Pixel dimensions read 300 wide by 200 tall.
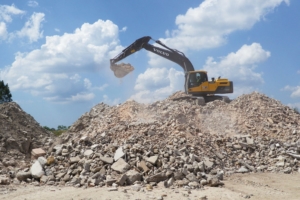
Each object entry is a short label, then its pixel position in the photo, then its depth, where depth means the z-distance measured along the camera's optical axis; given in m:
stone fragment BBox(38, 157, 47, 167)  10.39
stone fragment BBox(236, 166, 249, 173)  10.84
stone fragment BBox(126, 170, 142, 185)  8.91
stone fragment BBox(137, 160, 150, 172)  9.40
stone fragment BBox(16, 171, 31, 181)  9.88
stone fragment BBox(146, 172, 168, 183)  8.95
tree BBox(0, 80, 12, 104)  29.02
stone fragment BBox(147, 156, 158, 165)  9.61
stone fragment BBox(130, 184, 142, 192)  8.36
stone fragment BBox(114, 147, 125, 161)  9.90
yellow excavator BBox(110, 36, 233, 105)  17.12
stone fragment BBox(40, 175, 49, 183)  9.54
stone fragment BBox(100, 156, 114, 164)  9.80
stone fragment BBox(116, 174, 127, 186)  8.77
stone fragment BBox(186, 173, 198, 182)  9.00
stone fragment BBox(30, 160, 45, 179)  9.84
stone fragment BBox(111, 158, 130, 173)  9.41
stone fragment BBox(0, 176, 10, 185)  9.43
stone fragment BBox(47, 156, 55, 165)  10.45
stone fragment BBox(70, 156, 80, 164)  10.22
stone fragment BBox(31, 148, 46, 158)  11.59
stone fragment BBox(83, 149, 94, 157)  10.39
